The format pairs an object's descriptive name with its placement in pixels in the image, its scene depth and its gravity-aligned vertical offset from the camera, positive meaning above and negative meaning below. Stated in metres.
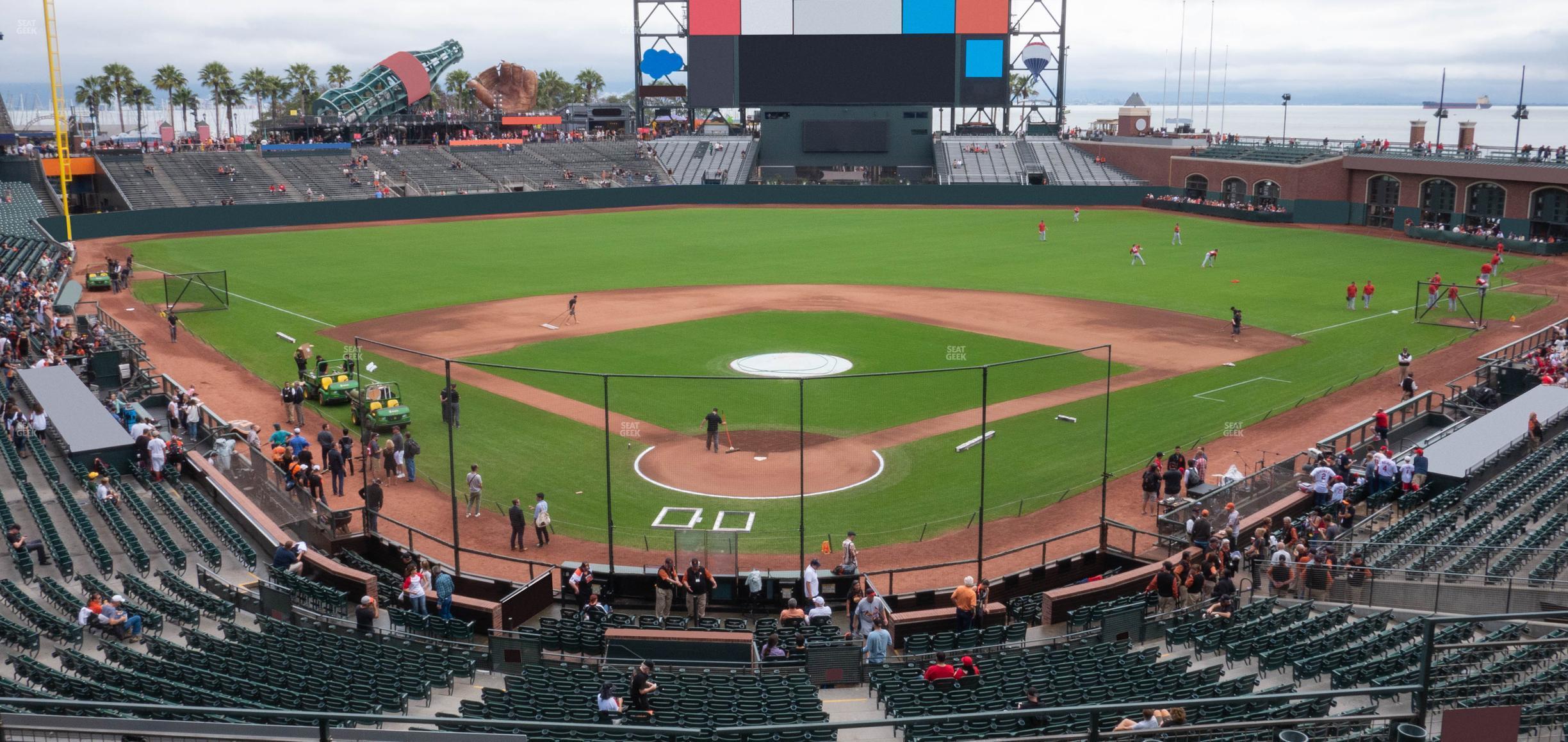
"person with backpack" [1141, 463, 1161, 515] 25.38 -6.50
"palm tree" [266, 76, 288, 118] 137.75 +10.28
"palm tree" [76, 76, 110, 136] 126.44 +9.23
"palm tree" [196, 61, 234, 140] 132.88 +11.29
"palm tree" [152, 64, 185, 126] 130.50 +10.84
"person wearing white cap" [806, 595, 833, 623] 19.23 -7.01
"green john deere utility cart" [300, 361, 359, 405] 33.75 -5.96
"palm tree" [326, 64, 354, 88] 146.00 +12.64
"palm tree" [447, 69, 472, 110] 162.25 +13.00
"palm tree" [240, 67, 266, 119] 137.12 +11.14
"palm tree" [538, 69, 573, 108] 170.25 +13.34
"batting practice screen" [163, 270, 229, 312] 48.84 -4.94
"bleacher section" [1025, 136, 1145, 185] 94.94 +1.24
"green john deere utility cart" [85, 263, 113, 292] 52.33 -4.71
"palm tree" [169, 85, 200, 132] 136.75 +9.02
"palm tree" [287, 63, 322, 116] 140.50 +11.76
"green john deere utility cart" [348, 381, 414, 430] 30.23 -5.94
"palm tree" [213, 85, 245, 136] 135.00 +9.19
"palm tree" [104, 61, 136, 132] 125.38 +10.21
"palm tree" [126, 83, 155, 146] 126.56 +8.68
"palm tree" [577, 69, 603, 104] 174.75 +14.60
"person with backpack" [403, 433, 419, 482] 27.52 -6.39
